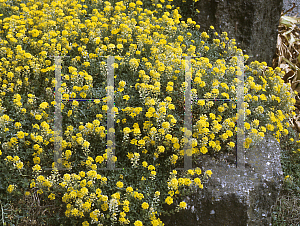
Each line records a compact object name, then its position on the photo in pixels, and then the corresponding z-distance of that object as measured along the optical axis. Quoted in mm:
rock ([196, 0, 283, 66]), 5281
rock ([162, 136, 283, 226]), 3195
